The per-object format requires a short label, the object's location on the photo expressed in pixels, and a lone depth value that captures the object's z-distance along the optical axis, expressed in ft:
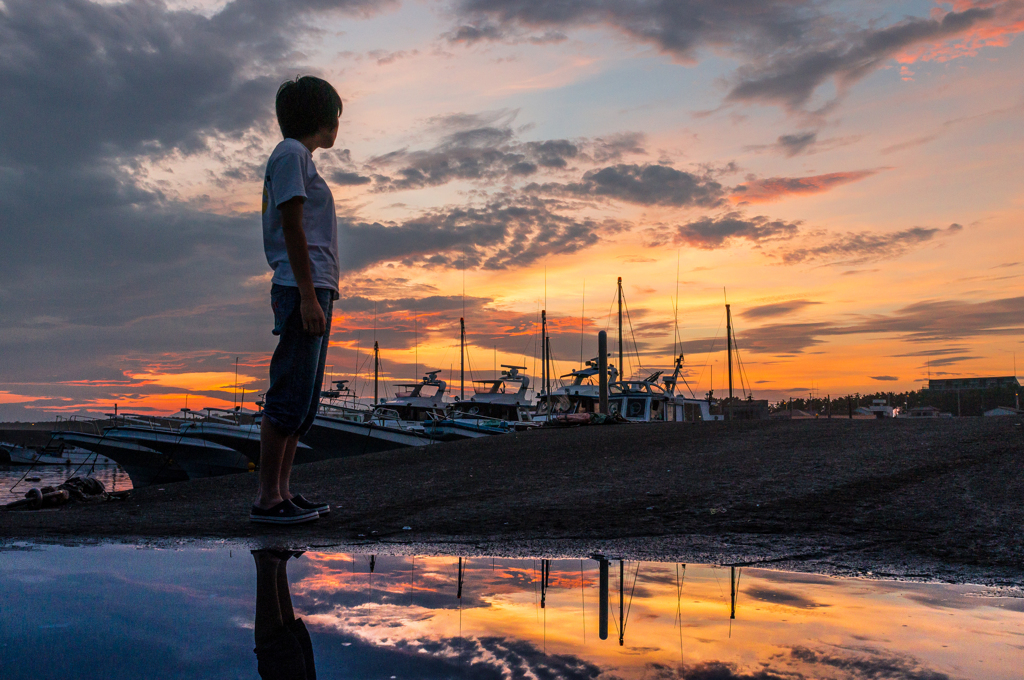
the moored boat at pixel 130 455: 62.08
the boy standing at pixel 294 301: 10.25
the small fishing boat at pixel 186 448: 59.57
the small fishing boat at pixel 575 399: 118.42
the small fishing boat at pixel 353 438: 66.54
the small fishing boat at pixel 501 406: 97.19
